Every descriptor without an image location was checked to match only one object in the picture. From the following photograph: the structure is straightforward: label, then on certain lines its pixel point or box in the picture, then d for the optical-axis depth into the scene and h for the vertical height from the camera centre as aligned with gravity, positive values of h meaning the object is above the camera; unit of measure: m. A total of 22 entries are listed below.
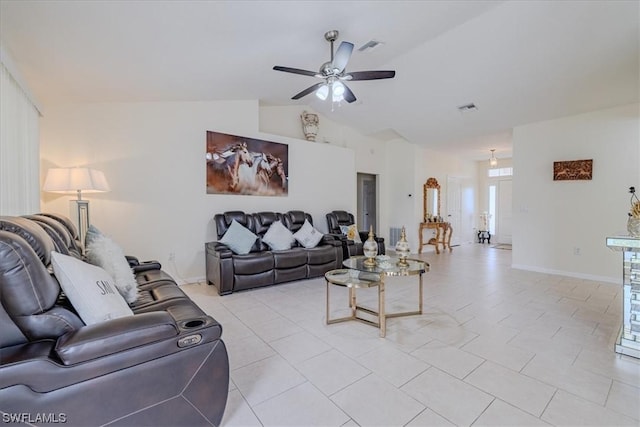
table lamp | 3.10 +0.30
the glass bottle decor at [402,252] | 2.90 -0.45
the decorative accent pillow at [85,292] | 1.33 -0.40
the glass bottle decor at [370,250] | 2.95 -0.44
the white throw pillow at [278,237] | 4.39 -0.46
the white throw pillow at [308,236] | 4.68 -0.48
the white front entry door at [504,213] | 8.20 -0.18
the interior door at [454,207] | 7.93 -0.01
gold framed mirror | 7.21 +0.18
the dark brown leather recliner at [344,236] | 4.93 -0.50
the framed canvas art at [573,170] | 4.51 +0.59
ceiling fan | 2.70 +1.36
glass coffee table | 2.53 -0.66
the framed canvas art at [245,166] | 4.49 +0.70
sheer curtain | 2.44 +0.57
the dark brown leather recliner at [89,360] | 1.07 -0.62
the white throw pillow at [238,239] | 4.02 -0.44
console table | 7.06 -0.71
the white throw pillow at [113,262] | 2.02 -0.40
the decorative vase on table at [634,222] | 2.36 -0.13
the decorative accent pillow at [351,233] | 4.72 -0.45
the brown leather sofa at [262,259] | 3.75 -0.73
